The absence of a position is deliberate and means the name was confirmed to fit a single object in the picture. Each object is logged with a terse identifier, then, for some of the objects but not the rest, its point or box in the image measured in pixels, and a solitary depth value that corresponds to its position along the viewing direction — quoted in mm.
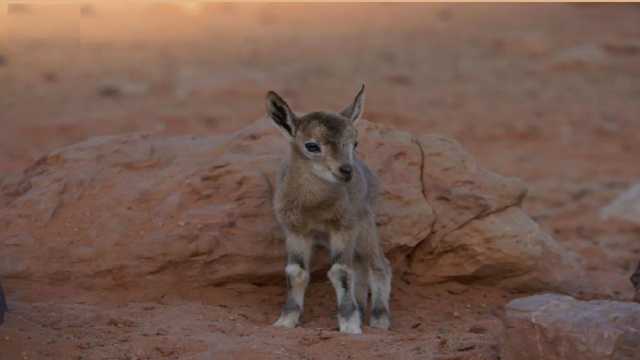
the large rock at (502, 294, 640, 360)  12008
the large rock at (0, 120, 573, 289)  18000
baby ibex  16437
